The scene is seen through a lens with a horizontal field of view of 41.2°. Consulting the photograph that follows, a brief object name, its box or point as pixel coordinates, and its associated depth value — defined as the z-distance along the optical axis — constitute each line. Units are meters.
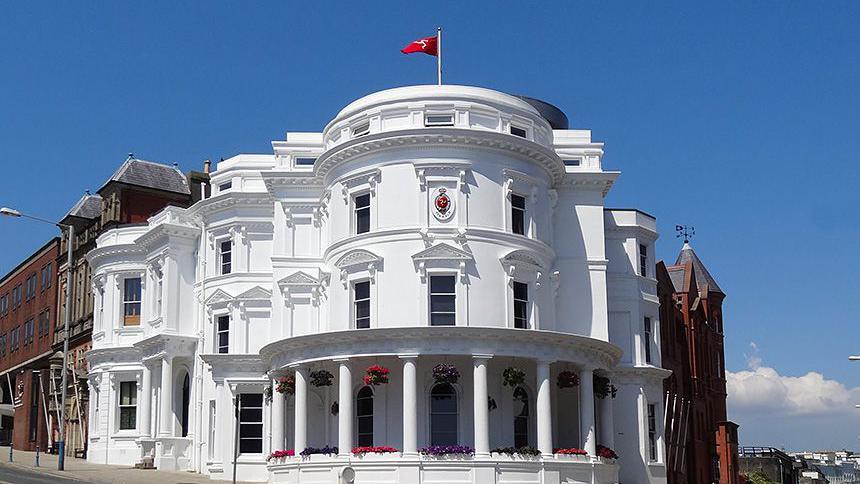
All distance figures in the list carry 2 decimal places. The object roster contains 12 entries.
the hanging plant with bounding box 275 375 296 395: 40.28
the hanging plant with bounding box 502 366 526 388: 37.91
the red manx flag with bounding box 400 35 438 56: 44.38
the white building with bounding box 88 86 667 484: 37.97
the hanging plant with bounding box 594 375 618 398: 41.25
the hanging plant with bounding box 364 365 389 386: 37.28
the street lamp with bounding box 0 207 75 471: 42.12
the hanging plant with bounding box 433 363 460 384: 37.16
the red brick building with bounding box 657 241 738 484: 52.84
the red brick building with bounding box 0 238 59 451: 64.81
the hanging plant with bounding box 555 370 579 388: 39.75
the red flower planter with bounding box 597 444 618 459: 40.09
